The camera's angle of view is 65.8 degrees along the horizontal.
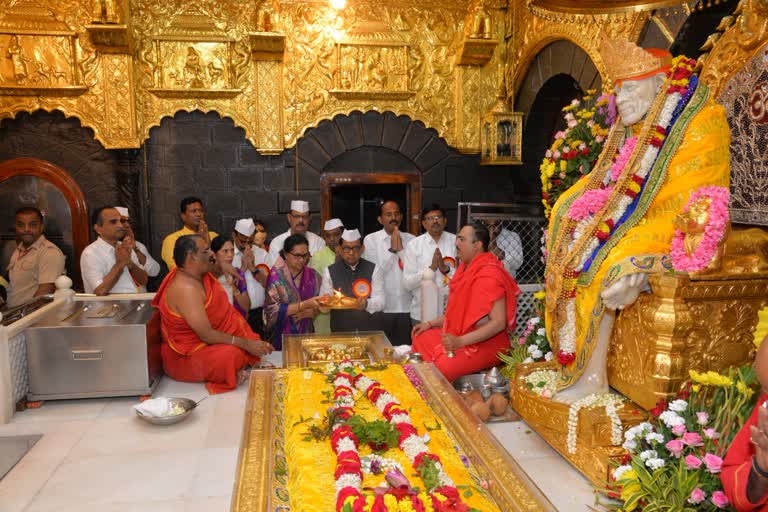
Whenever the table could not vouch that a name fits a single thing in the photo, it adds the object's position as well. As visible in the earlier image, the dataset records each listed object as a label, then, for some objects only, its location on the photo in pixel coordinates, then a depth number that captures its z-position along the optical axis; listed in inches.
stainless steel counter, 174.2
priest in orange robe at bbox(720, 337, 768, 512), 77.6
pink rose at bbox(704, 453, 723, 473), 102.9
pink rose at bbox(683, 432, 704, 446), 110.3
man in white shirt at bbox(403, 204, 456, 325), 251.1
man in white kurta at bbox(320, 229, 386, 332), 231.9
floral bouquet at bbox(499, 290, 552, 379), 188.4
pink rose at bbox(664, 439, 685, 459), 111.7
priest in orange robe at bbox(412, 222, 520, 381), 185.8
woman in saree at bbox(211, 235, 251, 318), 215.9
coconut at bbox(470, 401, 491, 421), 163.6
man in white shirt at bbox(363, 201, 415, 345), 257.8
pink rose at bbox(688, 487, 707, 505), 105.0
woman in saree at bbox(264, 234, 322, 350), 220.7
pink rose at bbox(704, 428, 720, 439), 110.7
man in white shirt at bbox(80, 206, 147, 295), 226.5
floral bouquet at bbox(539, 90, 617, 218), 188.7
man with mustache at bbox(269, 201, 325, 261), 258.4
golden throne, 127.5
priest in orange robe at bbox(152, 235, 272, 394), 184.7
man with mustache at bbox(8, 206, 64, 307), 241.0
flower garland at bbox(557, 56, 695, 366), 139.9
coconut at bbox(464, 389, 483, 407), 173.5
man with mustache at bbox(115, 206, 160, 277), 255.6
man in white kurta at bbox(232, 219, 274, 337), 244.1
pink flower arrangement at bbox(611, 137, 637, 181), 147.9
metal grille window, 228.4
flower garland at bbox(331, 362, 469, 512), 98.3
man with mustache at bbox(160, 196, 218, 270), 276.9
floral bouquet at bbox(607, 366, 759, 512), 108.3
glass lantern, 310.8
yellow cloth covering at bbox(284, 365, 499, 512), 104.3
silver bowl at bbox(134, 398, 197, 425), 158.4
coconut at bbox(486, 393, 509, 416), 167.9
